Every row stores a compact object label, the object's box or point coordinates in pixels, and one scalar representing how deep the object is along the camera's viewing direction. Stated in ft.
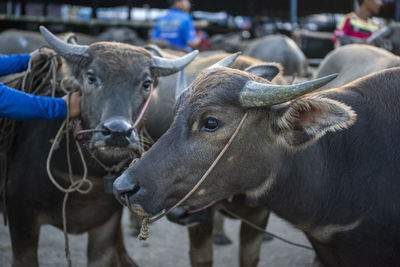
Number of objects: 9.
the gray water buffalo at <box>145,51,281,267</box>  14.08
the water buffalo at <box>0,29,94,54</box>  22.60
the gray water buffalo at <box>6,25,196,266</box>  11.77
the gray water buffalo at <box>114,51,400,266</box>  8.30
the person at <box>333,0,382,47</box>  23.08
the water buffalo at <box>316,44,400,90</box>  13.25
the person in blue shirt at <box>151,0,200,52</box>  25.59
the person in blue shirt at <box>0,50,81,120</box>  10.56
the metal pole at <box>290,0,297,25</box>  39.27
